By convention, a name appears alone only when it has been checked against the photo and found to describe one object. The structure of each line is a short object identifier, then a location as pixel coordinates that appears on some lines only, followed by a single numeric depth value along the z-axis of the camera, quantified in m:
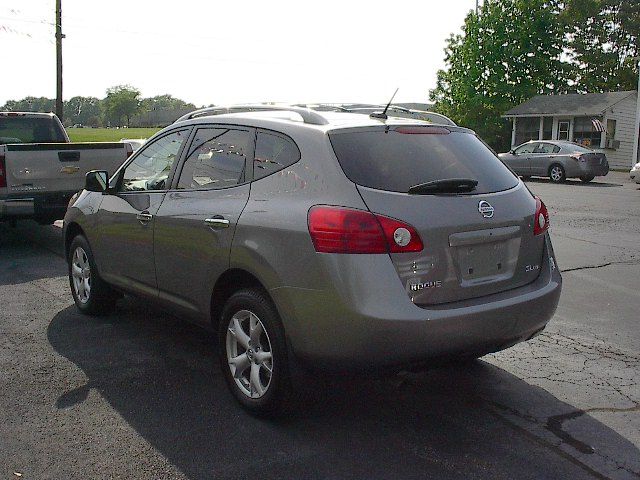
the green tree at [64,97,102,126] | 152.00
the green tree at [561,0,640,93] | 47.66
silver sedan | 23.64
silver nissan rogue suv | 3.53
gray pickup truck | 9.14
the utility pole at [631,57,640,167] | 35.81
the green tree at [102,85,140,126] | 173.88
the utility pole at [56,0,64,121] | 26.99
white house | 37.72
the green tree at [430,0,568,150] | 44.44
